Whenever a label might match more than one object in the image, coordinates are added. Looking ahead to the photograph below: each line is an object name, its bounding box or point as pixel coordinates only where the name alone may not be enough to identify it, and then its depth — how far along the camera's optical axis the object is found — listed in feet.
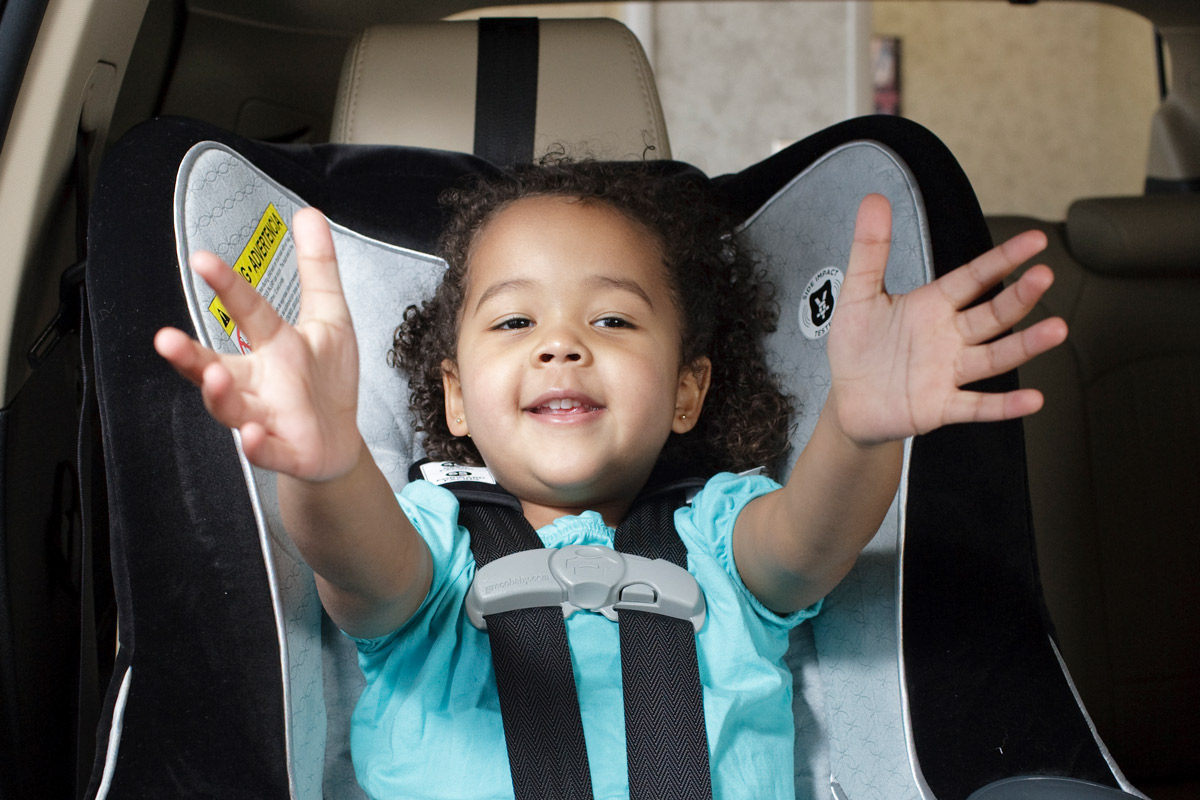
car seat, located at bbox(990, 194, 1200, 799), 5.66
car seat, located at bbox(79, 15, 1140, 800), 2.46
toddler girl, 2.08
